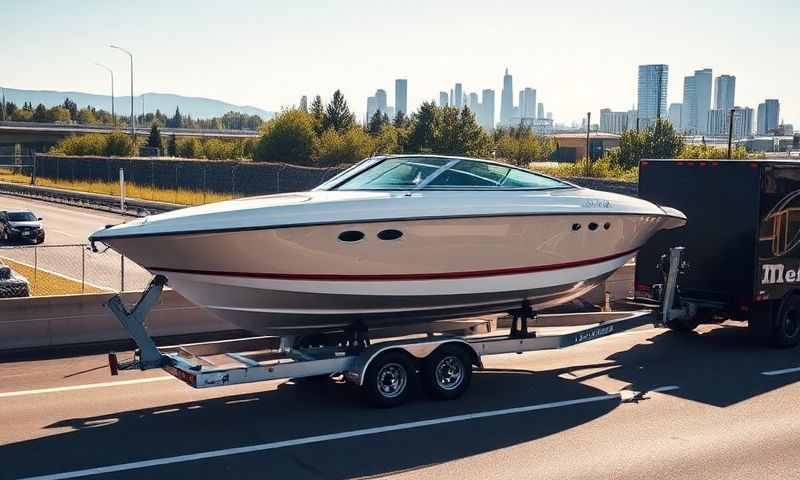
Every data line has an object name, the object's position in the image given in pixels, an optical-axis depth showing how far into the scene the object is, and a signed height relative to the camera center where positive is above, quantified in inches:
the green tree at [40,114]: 6747.1 +260.8
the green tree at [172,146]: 3500.5 +23.8
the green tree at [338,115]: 2586.1 +114.8
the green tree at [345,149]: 2175.2 +16.0
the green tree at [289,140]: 2265.0 +36.4
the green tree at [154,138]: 3513.8 +52.4
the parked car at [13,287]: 616.4 -94.1
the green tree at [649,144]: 2588.6 +52.5
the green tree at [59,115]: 6835.6 +262.8
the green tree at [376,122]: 3241.9 +126.7
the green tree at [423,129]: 2289.6 +71.2
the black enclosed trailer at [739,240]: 491.2 -42.4
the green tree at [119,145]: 2962.6 +18.6
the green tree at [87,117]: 7354.3 +272.4
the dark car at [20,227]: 1253.7 -107.7
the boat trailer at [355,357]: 361.1 -86.0
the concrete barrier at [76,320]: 489.7 -95.2
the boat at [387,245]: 364.8 -37.8
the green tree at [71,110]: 7600.4 +332.7
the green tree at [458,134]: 2204.7 +57.1
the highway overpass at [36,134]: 4175.7 +73.1
